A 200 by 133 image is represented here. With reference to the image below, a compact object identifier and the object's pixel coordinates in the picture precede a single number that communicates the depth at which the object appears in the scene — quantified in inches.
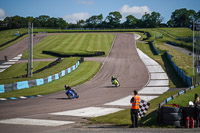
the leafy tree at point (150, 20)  7143.2
